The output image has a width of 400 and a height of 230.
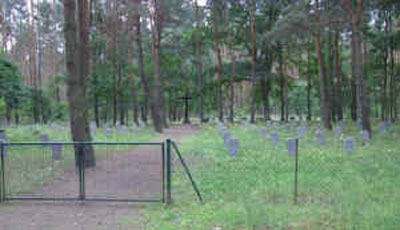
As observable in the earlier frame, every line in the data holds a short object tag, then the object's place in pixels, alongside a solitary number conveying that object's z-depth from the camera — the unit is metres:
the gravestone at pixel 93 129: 21.96
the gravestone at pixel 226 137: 15.25
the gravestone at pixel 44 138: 14.66
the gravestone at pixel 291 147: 11.59
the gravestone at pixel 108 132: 20.66
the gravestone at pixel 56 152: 8.45
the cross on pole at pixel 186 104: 39.64
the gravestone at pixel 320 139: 14.48
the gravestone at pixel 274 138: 14.79
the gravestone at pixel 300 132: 18.24
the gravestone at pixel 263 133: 18.44
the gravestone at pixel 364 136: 15.32
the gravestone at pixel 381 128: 18.84
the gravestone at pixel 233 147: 12.20
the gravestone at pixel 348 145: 11.95
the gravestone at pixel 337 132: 17.58
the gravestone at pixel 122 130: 21.83
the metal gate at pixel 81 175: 6.77
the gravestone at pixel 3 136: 16.10
